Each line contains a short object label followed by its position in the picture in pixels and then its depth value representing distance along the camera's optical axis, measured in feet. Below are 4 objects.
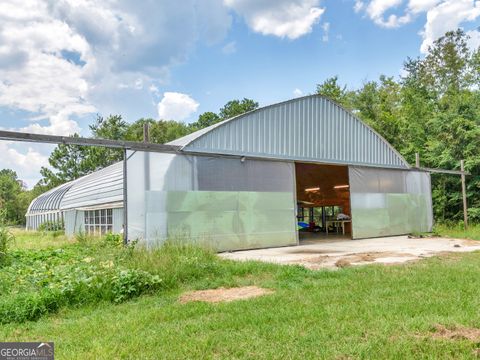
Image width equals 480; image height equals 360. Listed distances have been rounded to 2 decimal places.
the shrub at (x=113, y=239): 32.27
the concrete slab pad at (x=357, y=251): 24.67
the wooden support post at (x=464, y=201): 47.29
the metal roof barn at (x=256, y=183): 30.50
